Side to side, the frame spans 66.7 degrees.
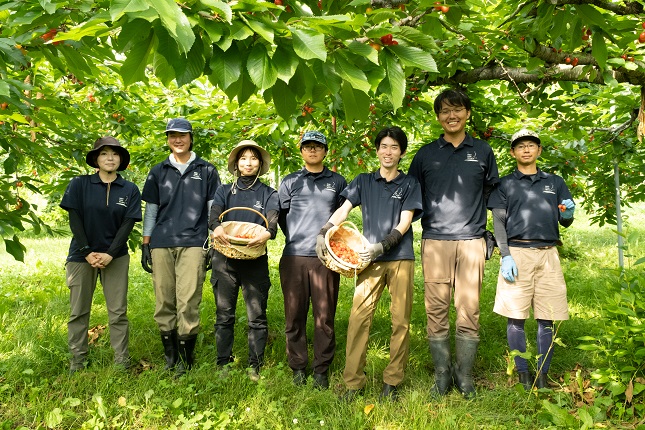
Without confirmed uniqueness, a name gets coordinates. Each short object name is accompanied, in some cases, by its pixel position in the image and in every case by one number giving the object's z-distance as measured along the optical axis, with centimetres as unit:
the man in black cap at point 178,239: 390
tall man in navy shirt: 356
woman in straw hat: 389
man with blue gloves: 359
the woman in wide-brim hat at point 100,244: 387
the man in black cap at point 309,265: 379
